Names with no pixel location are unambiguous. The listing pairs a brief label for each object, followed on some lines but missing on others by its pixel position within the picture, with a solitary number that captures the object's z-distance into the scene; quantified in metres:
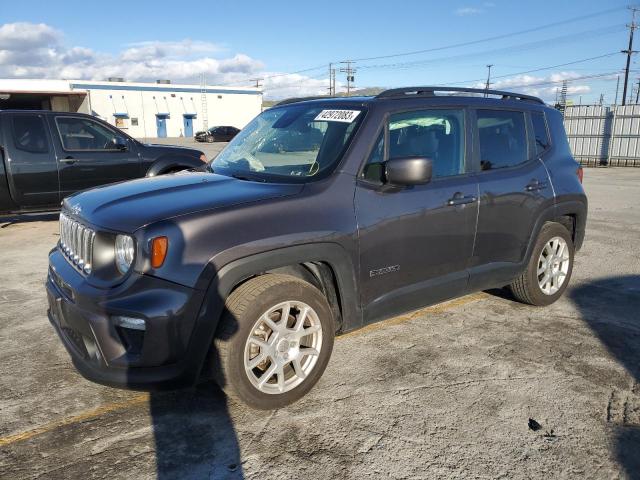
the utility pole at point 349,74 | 72.75
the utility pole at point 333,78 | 75.62
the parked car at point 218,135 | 46.19
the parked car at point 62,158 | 7.65
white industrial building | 46.25
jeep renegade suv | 2.72
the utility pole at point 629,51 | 47.91
